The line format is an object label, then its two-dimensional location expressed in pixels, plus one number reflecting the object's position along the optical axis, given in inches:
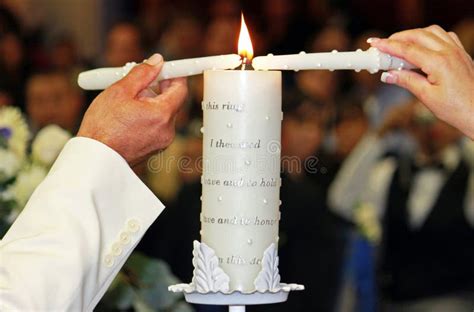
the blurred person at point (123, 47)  371.4
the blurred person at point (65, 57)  378.6
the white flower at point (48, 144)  163.7
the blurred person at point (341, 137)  351.9
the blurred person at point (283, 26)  427.0
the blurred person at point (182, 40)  415.8
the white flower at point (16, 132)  165.8
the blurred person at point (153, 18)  428.9
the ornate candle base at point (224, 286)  97.5
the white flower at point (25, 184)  155.2
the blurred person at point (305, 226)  282.1
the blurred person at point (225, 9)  432.1
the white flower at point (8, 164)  157.5
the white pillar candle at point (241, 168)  96.8
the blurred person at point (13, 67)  353.2
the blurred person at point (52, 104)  315.7
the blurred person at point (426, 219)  301.1
